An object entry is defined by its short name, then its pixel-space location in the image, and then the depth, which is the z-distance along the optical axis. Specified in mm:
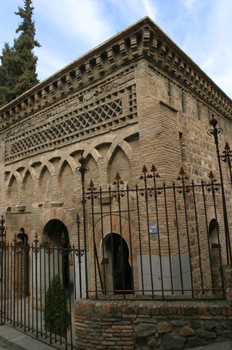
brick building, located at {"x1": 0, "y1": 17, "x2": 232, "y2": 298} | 5809
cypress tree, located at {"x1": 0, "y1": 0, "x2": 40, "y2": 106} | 13039
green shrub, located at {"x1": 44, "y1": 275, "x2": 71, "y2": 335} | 6223
